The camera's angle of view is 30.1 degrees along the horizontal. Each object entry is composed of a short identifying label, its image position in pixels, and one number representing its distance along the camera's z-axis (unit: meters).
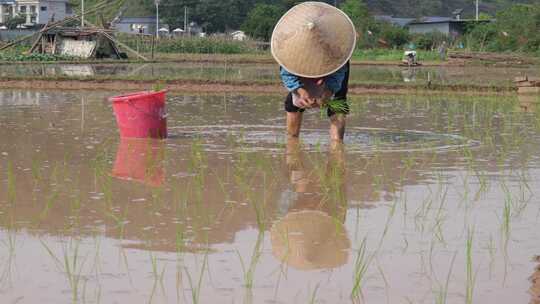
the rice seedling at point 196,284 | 3.62
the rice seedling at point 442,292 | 3.64
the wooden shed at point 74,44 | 32.81
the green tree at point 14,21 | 65.88
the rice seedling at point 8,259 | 3.91
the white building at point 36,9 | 72.19
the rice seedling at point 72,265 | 3.77
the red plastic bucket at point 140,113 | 8.18
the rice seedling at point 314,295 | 3.61
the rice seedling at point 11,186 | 5.50
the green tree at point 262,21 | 51.19
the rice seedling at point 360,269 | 3.74
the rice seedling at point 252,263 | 3.87
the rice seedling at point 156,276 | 3.77
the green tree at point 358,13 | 45.55
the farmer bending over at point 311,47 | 7.09
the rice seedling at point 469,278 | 3.69
